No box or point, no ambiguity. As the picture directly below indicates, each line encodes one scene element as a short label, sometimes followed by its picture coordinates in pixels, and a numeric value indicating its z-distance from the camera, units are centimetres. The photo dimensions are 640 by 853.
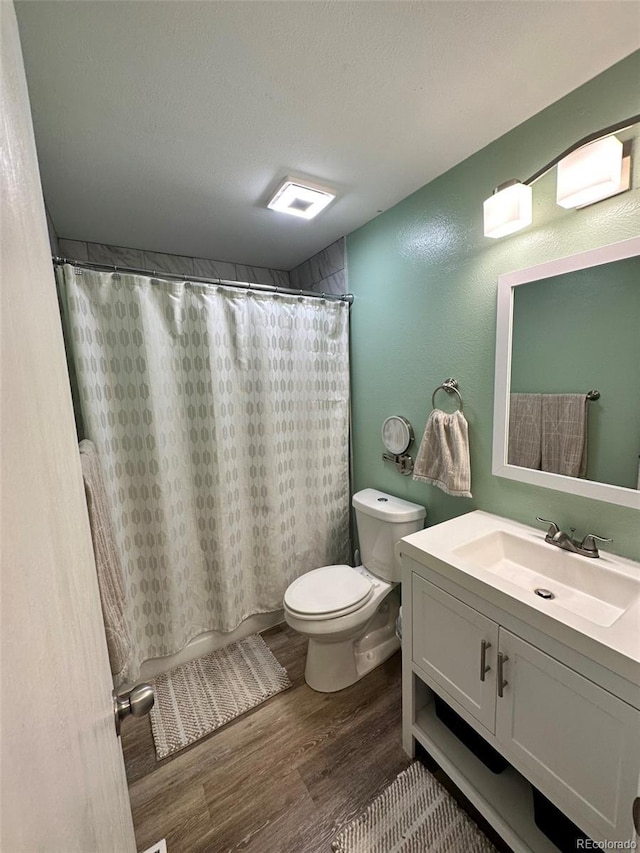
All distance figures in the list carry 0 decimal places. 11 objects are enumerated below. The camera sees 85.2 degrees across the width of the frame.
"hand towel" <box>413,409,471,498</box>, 147
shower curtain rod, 145
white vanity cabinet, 78
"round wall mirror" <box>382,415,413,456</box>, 180
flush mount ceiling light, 150
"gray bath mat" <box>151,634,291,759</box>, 150
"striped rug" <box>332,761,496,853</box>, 108
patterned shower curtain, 156
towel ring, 155
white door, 23
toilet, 155
